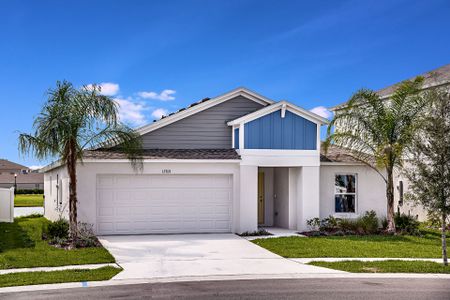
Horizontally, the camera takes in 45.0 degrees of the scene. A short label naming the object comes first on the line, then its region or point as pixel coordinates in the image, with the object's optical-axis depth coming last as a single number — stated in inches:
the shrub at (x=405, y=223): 823.1
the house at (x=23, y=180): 3213.6
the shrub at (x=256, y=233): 766.5
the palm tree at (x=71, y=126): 639.1
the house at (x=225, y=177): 759.1
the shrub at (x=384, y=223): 851.8
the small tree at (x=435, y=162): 513.0
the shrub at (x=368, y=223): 813.9
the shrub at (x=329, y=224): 815.7
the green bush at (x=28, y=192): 2641.7
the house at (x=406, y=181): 976.9
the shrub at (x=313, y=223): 811.4
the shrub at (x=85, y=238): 641.0
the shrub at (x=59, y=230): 703.7
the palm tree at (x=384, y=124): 800.9
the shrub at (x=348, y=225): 813.2
